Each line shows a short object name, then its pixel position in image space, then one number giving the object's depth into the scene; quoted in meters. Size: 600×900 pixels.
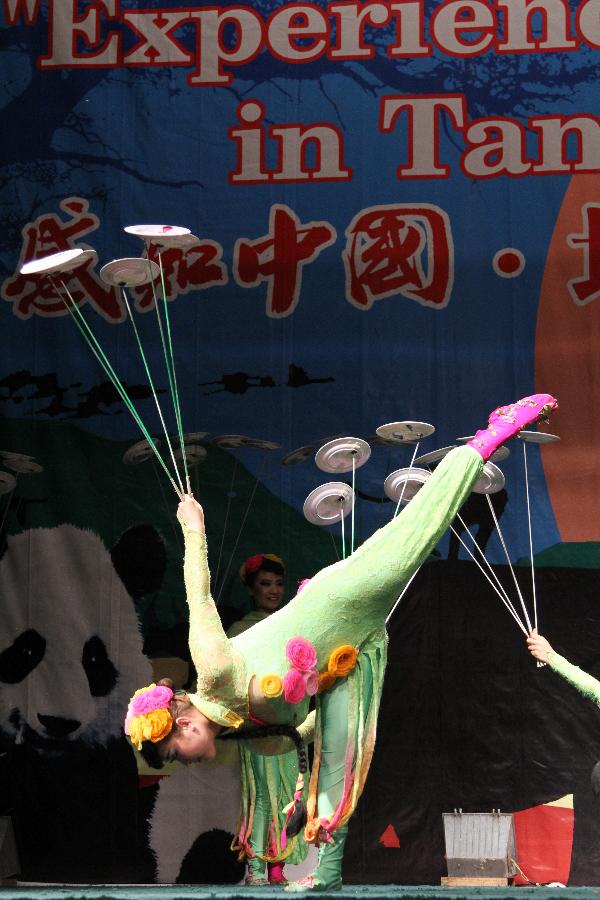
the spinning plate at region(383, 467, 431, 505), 9.37
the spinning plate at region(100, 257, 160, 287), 7.68
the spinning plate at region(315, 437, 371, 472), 9.12
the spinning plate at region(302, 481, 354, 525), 9.54
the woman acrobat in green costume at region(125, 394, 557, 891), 5.66
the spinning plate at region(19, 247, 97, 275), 7.24
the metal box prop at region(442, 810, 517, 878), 9.77
